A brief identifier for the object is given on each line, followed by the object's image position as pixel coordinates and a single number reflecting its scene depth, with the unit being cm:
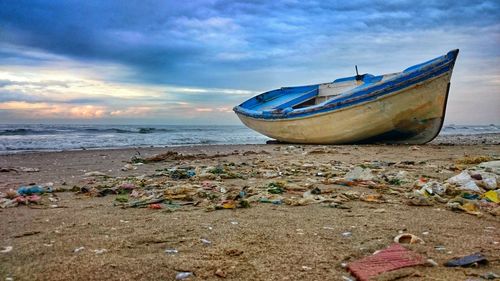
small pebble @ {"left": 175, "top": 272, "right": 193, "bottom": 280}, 199
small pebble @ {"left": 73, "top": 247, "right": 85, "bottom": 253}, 235
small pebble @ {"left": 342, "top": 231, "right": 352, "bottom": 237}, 276
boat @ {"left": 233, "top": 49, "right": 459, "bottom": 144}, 972
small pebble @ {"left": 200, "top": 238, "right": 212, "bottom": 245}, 258
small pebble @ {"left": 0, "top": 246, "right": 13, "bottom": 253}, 237
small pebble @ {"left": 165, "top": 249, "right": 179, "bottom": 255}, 236
